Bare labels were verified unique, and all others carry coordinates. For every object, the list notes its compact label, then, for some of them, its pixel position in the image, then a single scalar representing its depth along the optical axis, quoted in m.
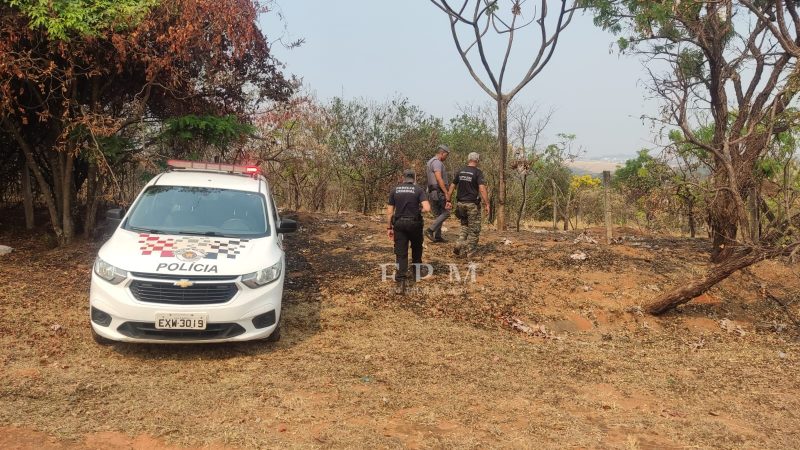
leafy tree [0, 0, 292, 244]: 7.93
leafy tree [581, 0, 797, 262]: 8.08
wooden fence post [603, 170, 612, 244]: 10.53
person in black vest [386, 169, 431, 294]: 7.57
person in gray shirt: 9.87
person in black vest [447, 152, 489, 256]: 9.13
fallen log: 6.45
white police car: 5.17
